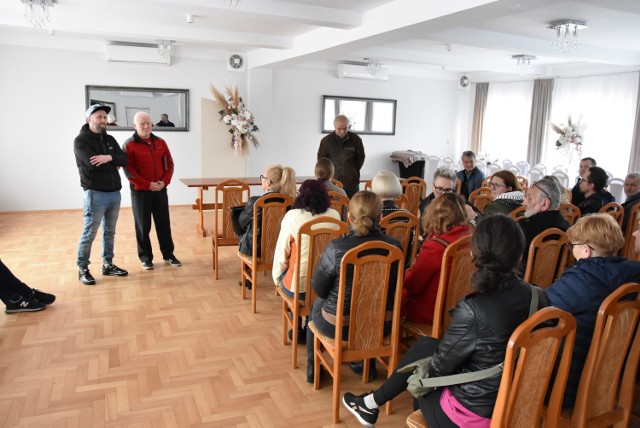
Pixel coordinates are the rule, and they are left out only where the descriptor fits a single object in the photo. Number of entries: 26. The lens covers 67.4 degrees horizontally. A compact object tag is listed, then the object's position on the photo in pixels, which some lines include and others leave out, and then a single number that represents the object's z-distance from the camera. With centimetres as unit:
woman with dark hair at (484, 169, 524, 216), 370
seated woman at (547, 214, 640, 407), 185
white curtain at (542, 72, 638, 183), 781
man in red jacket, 448
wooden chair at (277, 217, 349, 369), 271
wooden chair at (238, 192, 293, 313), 354
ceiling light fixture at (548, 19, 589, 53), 508
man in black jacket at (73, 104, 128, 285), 407
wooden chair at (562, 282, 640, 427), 165
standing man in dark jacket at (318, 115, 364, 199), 579
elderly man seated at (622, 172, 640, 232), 443
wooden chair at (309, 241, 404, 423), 219
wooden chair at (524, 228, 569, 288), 261
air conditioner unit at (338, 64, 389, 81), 893
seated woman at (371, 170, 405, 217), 348
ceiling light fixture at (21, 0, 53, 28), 491
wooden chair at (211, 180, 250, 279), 428
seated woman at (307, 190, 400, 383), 231
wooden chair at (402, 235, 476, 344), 223
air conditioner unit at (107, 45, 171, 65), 726
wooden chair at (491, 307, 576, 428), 139
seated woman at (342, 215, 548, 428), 158
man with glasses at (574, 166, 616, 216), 453
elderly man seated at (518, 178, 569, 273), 304
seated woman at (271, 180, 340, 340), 293
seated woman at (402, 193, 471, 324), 242
